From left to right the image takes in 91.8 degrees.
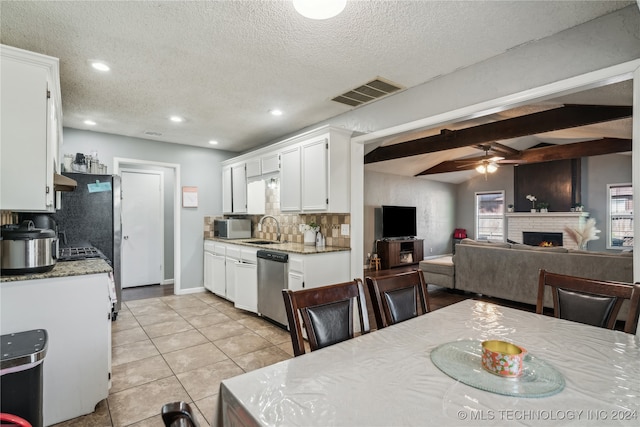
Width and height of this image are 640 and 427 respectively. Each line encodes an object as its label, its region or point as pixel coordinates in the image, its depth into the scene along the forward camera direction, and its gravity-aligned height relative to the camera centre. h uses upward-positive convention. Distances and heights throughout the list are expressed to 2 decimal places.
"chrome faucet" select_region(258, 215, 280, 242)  4.74 -0.17
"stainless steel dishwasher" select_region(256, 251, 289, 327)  3.45 -0.80
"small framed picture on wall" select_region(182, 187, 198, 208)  5.18 +0.30
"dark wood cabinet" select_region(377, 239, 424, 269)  7.73 -0.98
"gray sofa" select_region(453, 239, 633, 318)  3.69 -0.71
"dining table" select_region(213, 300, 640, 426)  0.80 -0.52
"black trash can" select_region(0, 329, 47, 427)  1.46 -0.81
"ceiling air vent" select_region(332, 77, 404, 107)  2.83 +1.19
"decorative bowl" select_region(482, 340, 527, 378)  1.00 -0.48
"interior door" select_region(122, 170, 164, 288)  5.49 -0.24
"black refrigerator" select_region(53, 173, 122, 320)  3.58 -0.02
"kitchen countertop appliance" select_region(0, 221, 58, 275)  1.82 -0.21
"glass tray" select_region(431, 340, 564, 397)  0.92 -0.52
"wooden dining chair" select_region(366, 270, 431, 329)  1.62 -0.46
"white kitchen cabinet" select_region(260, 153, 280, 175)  4.17 +0.71
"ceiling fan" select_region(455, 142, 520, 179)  6.34 +1.26
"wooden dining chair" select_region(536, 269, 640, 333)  1.50 -0.45
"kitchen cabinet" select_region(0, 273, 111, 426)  1.81 -0.72
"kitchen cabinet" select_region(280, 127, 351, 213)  3.40 +0.50
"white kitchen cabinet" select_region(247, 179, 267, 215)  4.65 +0.25
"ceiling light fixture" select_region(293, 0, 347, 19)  1.48 +1.01
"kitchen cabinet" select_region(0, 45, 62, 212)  1.84 +0.52
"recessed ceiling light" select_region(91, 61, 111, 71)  2.46 +1.21
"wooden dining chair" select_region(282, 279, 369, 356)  1.34 -0.46
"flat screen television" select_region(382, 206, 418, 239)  8.00 -0.20
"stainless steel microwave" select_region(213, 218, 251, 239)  4.94 -0.22
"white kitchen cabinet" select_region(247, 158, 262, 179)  4.54 +0.70
